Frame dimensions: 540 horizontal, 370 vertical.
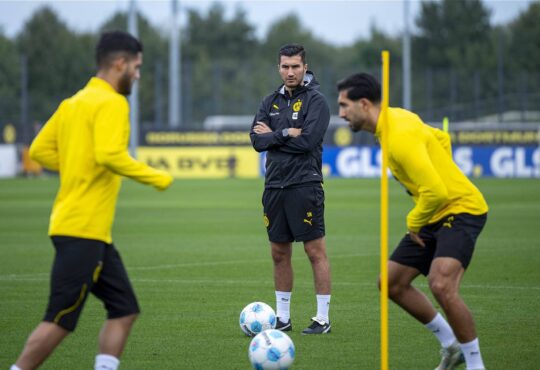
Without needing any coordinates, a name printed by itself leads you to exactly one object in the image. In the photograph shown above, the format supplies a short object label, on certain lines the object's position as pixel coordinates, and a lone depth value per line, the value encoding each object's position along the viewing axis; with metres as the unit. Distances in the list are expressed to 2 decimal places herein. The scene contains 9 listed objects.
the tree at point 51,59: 150.37
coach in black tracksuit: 19.47
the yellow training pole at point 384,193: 13.94
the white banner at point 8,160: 96.75
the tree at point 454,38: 164.75
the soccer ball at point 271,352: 15.32
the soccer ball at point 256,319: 18.69
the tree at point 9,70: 148.62
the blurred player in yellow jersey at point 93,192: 13.02
